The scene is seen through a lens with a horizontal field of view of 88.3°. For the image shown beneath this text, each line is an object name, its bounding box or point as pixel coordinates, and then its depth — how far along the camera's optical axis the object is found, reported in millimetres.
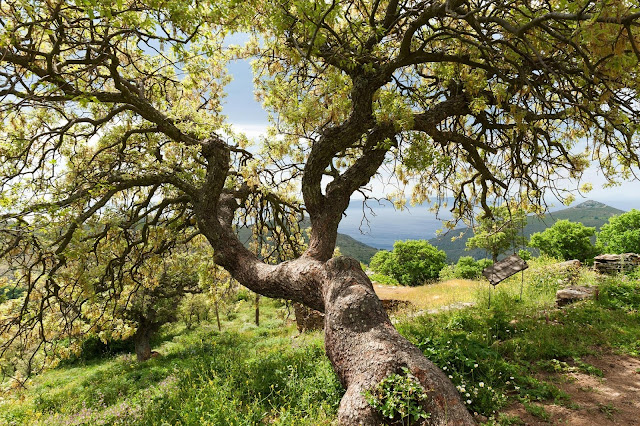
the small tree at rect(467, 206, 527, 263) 34881
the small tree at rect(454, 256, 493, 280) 37719
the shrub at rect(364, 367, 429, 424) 2945
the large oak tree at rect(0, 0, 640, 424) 3537
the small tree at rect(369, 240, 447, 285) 39262
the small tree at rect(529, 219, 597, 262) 27484
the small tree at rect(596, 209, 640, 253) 25281
